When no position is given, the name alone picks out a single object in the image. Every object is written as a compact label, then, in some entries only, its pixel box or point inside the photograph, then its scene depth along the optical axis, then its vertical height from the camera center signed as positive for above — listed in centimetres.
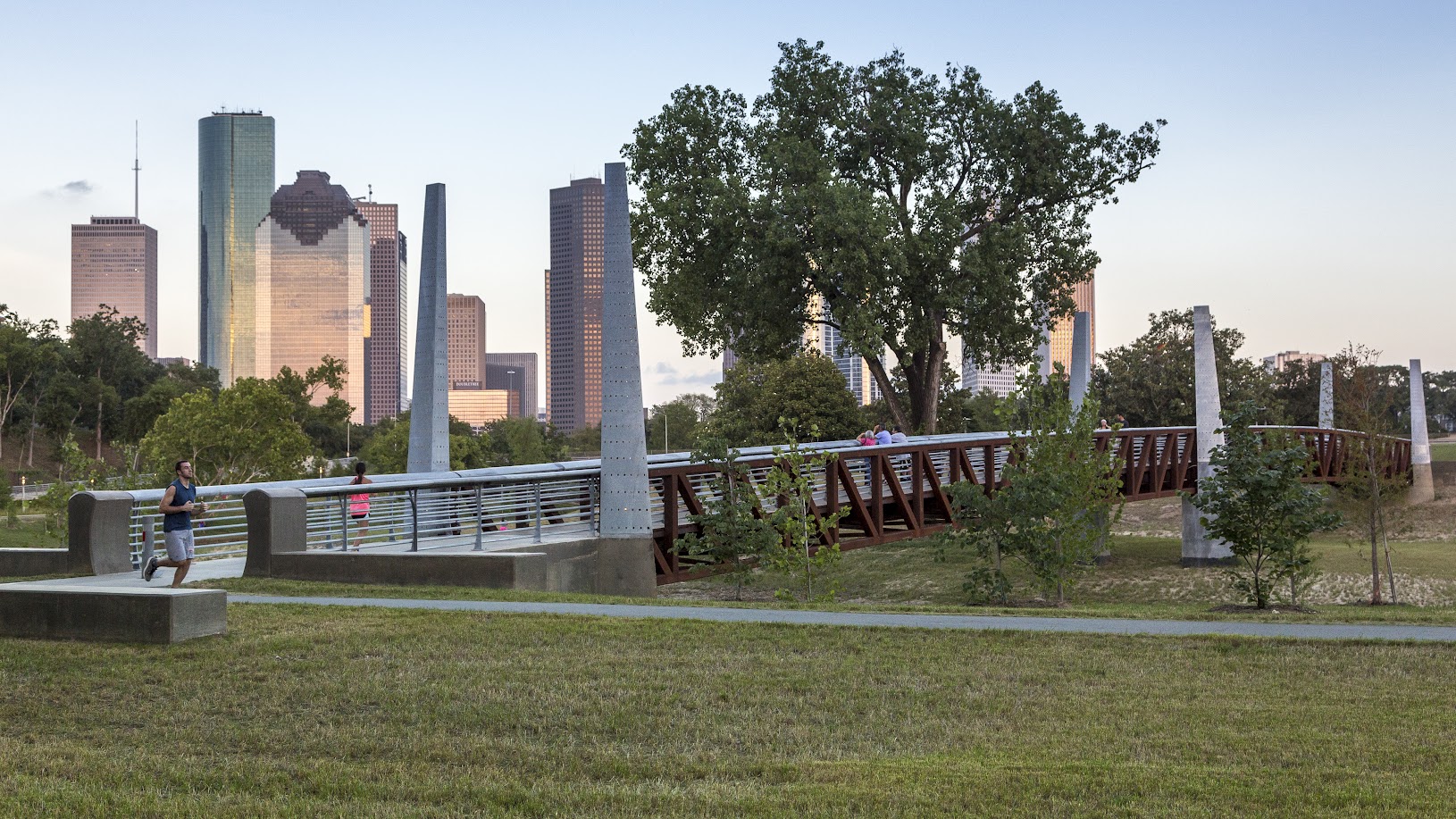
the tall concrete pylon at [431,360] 2564 +160
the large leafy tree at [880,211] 3856 +711
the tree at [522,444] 11402 -64
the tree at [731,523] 2339 -162
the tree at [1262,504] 2120 -120
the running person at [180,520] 1580 -101
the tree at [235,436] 5103 +14
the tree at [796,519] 2375 -159
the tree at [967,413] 7069 +133
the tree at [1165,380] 7050 +305
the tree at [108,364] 11562 +741
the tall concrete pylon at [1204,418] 3812 +46
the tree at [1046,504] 2389 -131
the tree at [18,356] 9519 +640
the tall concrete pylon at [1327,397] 7075 +201
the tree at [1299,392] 8319 +270
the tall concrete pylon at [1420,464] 7081 -180
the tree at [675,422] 16450 +183
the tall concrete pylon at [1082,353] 4247 +276
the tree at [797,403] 6875 +182
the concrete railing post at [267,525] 1772 -120
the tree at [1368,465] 3247 -90
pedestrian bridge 1919 -128
